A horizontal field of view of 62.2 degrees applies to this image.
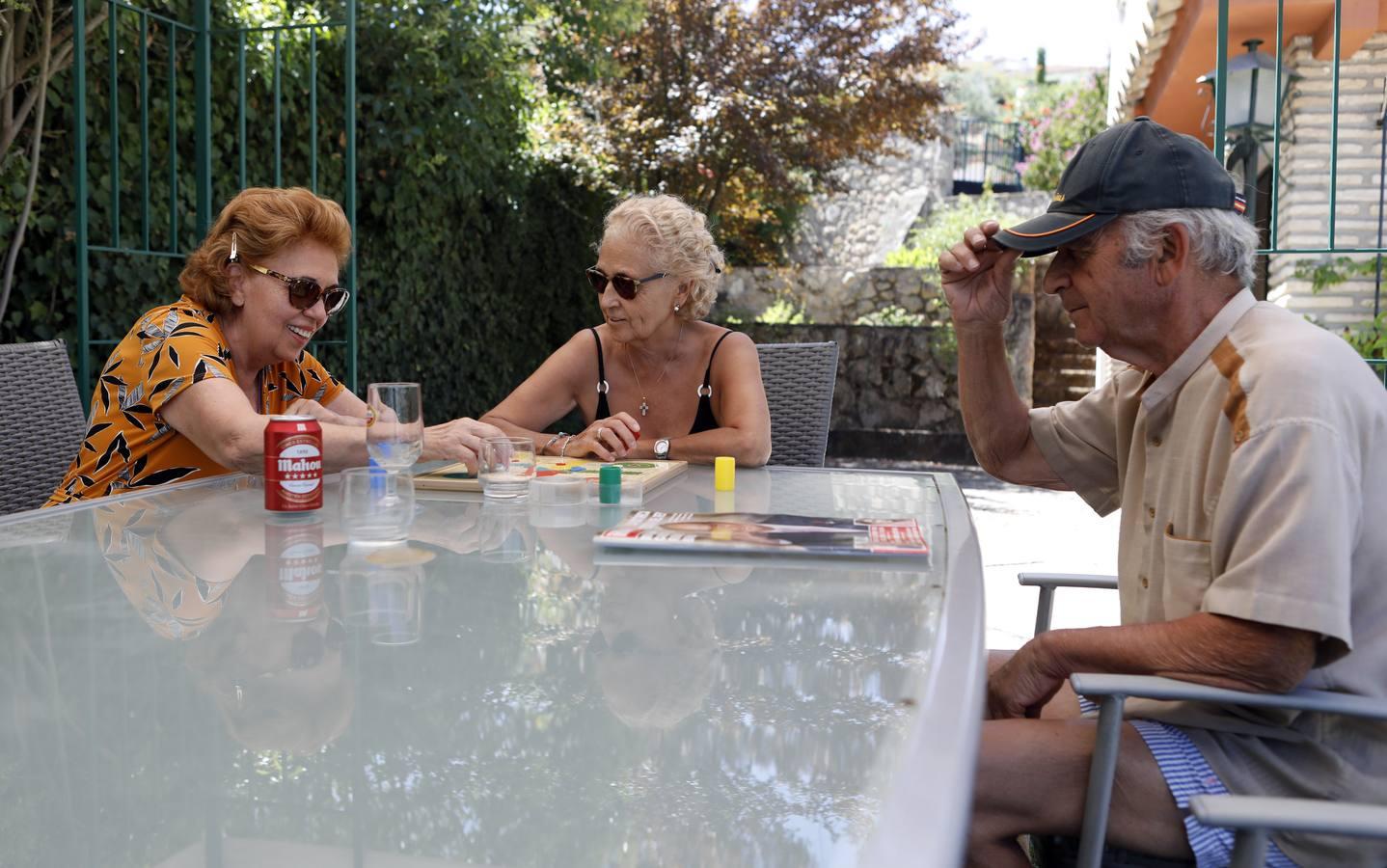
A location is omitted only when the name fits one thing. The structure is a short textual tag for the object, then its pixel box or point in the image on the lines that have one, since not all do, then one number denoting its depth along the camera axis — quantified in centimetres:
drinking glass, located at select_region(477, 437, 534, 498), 232
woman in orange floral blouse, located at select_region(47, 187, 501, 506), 237
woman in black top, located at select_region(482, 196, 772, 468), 337
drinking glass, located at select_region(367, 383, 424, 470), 212
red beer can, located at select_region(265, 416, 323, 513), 201
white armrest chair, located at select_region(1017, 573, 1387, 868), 141
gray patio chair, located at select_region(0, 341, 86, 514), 265
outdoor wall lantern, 656
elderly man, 142
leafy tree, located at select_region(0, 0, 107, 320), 419
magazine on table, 171
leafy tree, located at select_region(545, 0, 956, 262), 1101
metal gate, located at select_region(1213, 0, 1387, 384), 378
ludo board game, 245
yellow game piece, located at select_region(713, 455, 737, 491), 249
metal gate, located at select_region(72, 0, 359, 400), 429
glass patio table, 75
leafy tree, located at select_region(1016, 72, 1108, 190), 1900
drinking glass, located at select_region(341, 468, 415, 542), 183
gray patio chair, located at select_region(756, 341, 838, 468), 364
